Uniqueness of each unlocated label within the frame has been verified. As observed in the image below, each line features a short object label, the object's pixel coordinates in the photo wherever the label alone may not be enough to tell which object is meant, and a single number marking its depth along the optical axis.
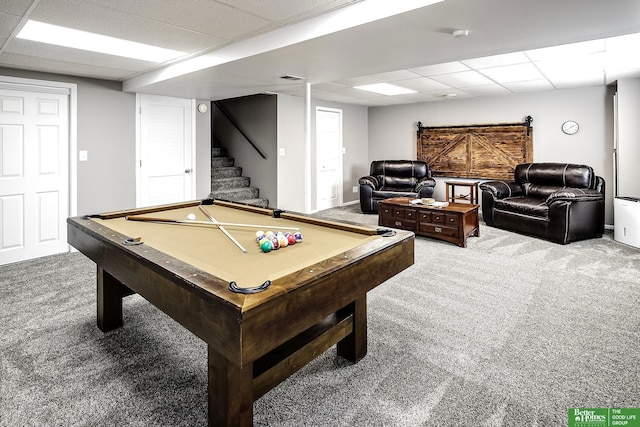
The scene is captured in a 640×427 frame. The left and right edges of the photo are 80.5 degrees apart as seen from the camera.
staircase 6.29
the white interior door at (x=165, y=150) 5.10
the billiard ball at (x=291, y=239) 1.95
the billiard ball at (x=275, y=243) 1.86
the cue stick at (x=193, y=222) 2.38
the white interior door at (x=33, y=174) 4.07
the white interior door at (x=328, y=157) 7.48
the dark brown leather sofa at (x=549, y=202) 4.82
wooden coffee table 4.74
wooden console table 6.83
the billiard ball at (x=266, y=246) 1.80
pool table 1.22
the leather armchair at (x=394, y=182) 6.86
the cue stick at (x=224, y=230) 1.87
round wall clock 6.09
